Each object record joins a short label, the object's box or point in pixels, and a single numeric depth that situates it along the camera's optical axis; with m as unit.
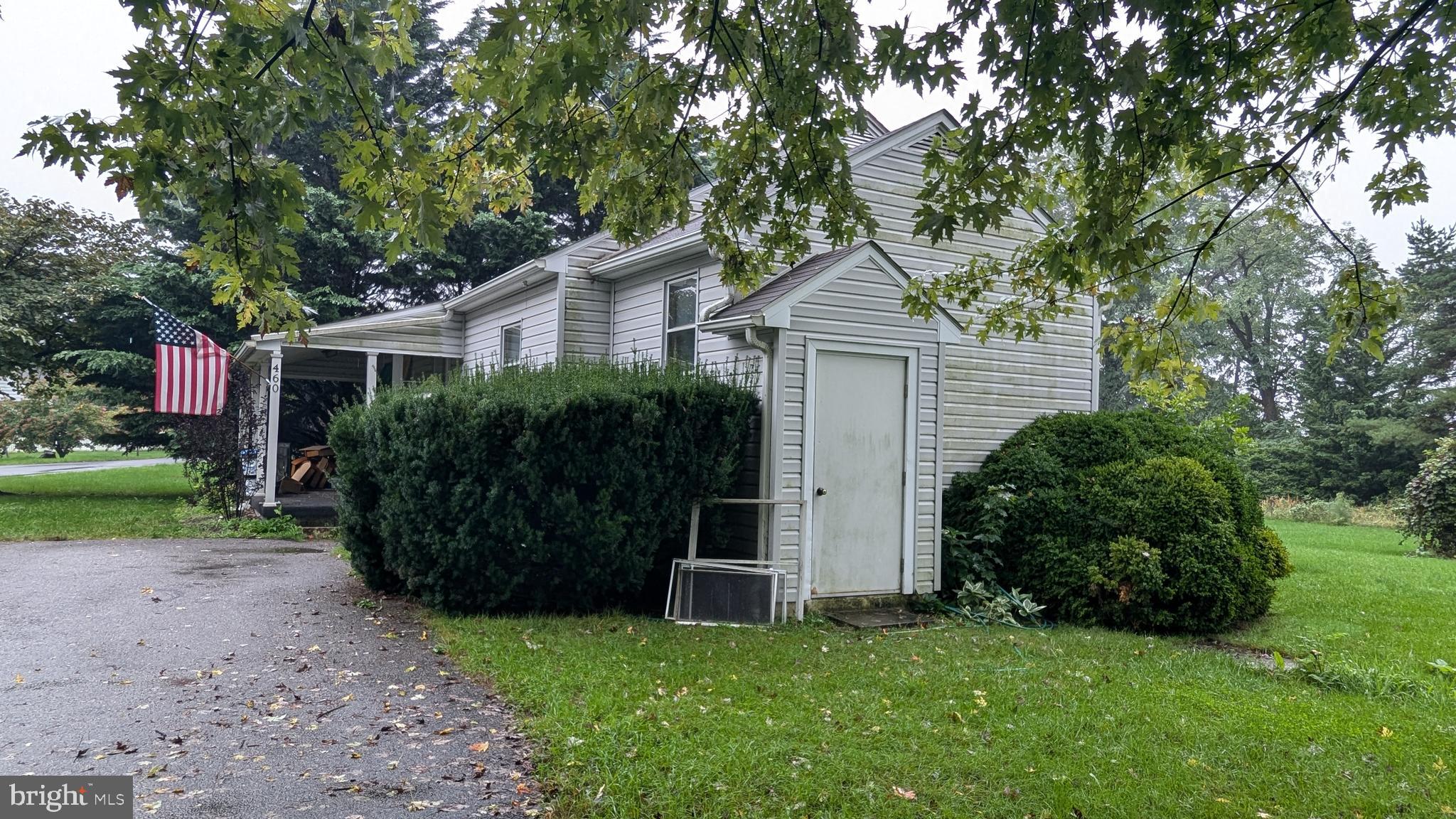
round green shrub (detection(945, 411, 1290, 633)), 8.05
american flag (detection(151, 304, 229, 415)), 13.26
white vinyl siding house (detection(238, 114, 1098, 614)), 8.30
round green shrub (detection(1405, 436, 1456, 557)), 14.16
